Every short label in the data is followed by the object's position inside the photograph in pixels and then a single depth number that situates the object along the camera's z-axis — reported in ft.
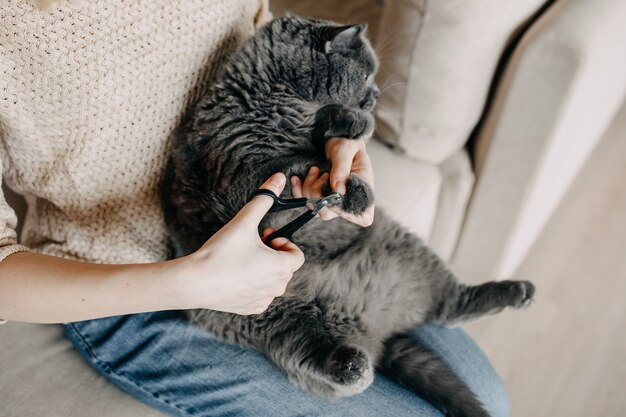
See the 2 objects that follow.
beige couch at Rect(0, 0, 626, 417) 3.20
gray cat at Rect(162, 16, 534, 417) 3.03
